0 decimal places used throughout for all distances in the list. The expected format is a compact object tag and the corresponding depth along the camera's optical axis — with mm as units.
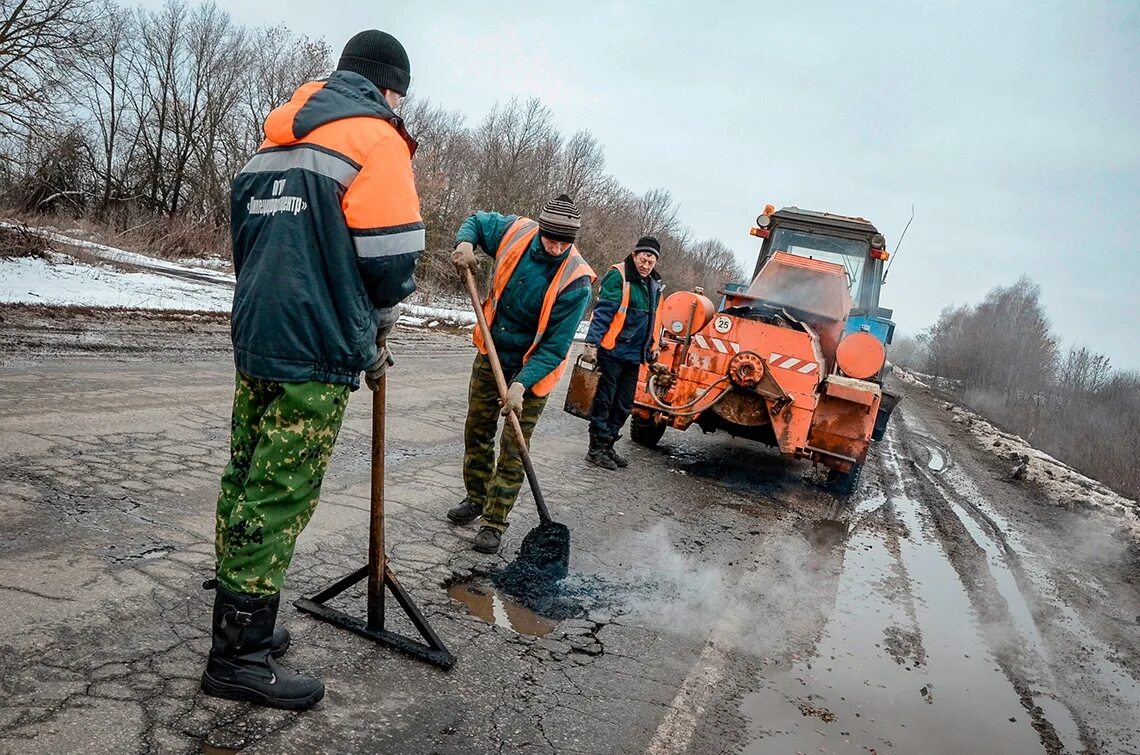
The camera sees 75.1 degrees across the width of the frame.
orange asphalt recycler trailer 6660
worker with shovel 4082
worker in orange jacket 2203
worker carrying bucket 6727
